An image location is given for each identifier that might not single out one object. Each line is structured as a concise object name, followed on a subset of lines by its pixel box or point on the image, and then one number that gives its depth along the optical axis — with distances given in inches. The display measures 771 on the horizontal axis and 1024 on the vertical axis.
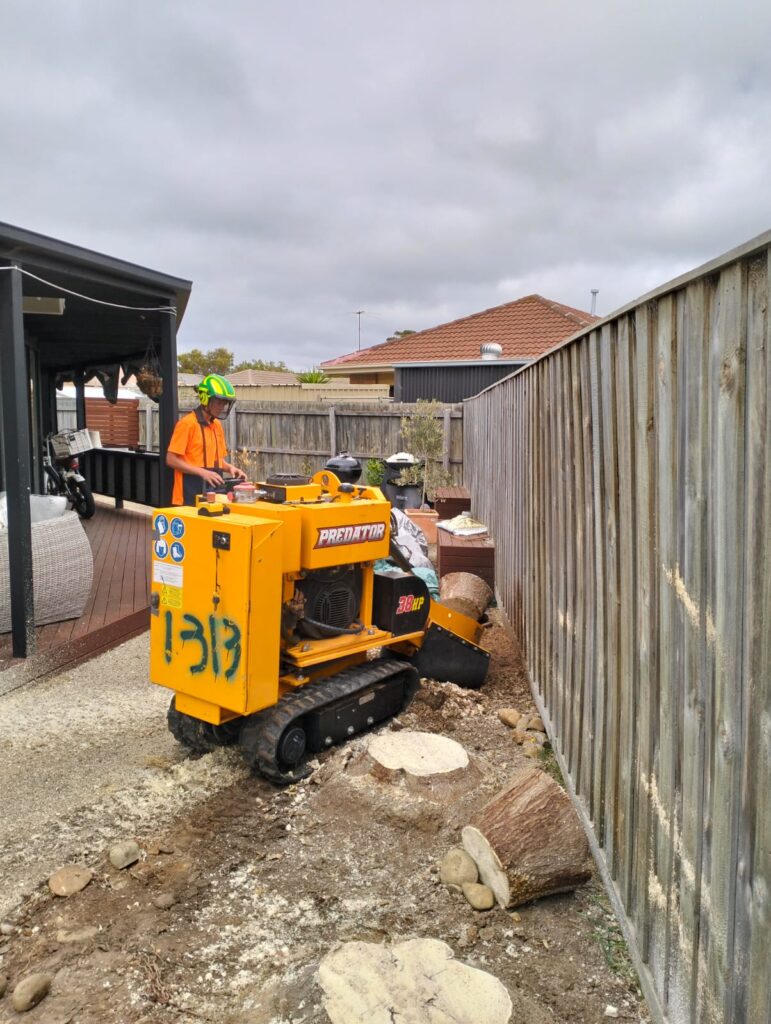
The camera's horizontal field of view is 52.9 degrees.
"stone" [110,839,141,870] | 119.2
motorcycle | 407.8
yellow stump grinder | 136.6
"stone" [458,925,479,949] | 100.3
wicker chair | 215.5
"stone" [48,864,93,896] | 112.6
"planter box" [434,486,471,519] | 399.2
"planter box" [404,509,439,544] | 405.7
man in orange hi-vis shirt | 217.5
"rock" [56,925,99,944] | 102.7
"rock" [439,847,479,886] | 112.7
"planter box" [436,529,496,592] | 283.9
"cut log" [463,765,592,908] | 106.7
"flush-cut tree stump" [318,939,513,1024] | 87.5
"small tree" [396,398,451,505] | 514.0
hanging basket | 389.2
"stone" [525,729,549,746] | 164.7
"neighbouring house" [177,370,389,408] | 1061.7
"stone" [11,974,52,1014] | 90.6
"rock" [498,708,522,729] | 176.1
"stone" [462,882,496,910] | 107.9
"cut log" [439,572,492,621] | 237.3
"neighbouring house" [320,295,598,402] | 722.8
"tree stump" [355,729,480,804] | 139.4
